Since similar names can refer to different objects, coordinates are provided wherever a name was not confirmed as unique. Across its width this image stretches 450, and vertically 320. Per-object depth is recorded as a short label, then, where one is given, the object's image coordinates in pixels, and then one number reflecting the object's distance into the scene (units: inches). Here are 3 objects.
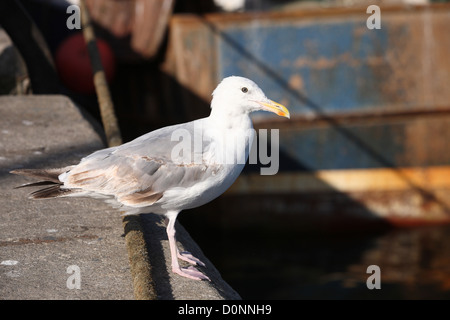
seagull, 115.4
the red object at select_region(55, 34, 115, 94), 263.1
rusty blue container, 262.4
